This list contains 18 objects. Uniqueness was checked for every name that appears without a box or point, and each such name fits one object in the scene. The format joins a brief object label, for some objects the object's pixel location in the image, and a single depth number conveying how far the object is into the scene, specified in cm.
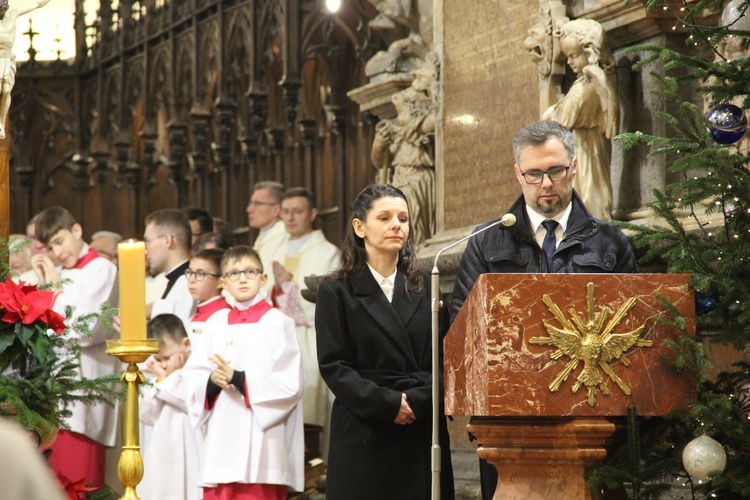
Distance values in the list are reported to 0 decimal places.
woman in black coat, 637
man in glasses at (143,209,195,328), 1260
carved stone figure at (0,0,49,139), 733
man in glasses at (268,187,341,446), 1311
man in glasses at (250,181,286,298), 1466
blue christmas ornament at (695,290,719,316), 560
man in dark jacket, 593
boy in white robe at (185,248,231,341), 1126
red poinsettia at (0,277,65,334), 676
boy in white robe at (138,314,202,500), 1085
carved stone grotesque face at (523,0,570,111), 962
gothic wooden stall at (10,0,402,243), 1689
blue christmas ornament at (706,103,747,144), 574
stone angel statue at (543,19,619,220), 901
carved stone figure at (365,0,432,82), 1269
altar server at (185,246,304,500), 971
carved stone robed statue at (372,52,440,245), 1204
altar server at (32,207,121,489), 1180
